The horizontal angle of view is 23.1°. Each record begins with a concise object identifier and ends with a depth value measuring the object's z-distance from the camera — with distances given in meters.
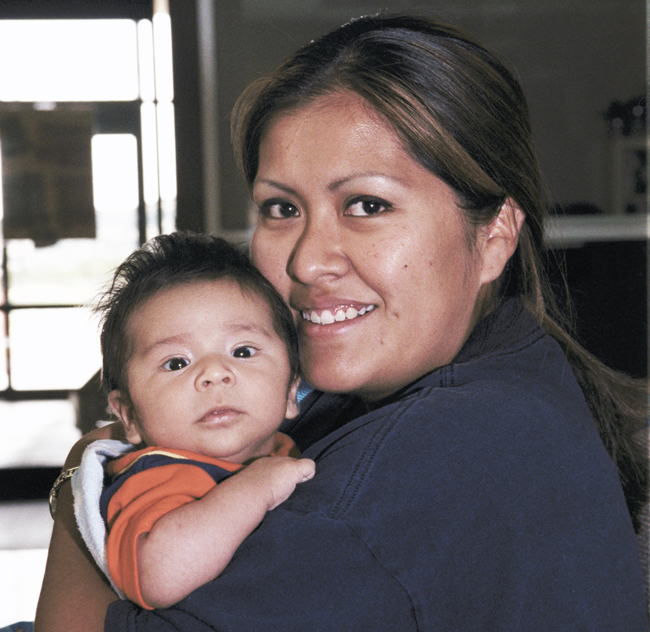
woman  0.79
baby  0.82
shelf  2.66
